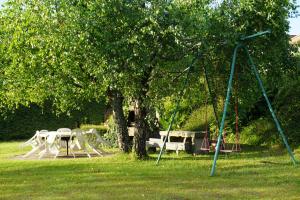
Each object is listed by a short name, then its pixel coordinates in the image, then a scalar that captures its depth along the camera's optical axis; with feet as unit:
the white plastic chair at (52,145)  53.78
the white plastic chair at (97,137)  55.31
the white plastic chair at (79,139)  53.88
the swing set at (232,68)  36.96
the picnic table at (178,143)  52.65
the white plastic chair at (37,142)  55.98
